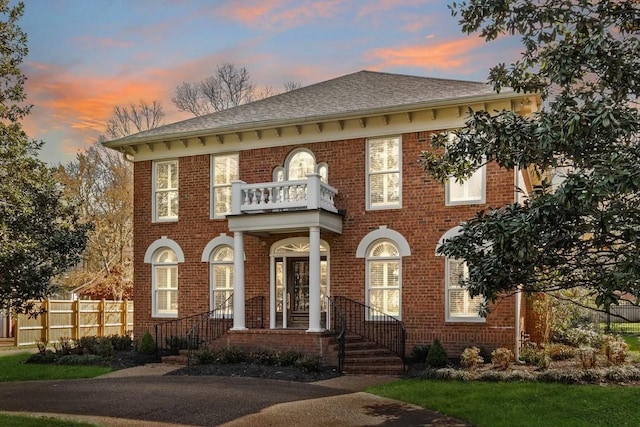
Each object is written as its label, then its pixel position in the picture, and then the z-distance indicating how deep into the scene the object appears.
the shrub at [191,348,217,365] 16.72
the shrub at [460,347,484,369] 14.99
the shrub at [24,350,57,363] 18.25
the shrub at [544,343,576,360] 17.19
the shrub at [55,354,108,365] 17.78
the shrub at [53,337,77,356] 18.73
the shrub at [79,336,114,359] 18.53
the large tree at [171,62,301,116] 41.53
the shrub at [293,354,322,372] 15.39
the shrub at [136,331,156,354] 18.97
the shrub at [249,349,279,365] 16.28
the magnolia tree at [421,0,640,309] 6.59
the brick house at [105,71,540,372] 17.28
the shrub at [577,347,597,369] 13.86
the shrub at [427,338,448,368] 15.76
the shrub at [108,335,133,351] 20.56
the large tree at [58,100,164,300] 35.03
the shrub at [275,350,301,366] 16.08
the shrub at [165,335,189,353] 19.16
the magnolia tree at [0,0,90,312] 11.66
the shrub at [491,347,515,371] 14.77
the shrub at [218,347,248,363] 16.63
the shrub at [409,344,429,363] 17.00
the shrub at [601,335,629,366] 14.77
